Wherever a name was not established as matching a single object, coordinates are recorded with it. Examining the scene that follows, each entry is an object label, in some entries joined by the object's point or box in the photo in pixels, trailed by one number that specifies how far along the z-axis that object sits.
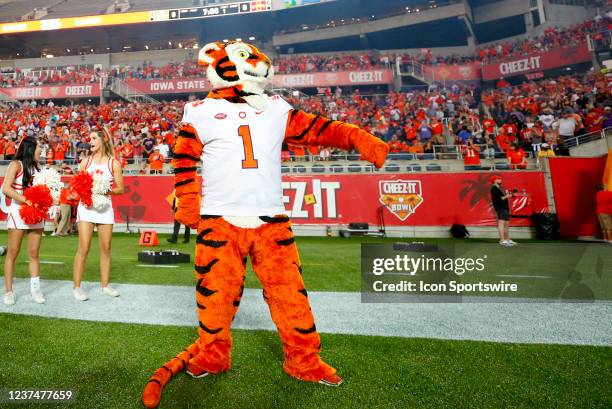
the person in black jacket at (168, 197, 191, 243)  10.13
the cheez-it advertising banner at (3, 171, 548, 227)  11.85
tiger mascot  2.40
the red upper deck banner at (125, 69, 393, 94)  27.12
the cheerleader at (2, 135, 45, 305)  4.25
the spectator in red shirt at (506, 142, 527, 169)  12.15
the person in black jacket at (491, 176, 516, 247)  9.52
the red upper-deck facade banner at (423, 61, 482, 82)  27.19
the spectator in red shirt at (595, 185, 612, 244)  9.22
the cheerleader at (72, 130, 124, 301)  4.34
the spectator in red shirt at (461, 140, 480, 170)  12.41
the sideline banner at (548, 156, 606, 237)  10.99
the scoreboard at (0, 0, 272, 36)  32.62
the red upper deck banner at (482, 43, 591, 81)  23.11
